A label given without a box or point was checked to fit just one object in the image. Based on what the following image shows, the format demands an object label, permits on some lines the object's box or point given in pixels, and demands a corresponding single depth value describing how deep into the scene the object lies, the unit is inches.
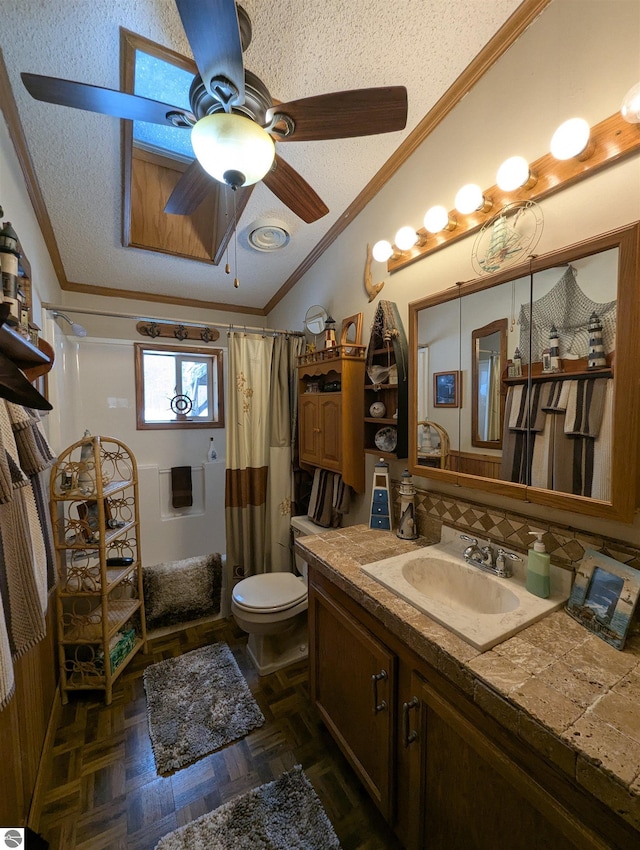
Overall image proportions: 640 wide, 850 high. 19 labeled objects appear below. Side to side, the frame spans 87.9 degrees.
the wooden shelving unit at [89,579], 65.6
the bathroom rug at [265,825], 43.0
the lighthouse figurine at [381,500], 64.1
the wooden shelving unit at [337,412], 70.6
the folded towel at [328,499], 76.3
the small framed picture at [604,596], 31.9
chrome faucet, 44.8
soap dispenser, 39.4
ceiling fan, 32.2
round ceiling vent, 77.3
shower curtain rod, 72.1
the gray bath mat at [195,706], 55.8
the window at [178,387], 111.3
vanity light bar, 35.4
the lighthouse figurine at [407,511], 59.1
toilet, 67.4
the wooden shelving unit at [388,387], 62.0
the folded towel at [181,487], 113.2
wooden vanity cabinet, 24.5
